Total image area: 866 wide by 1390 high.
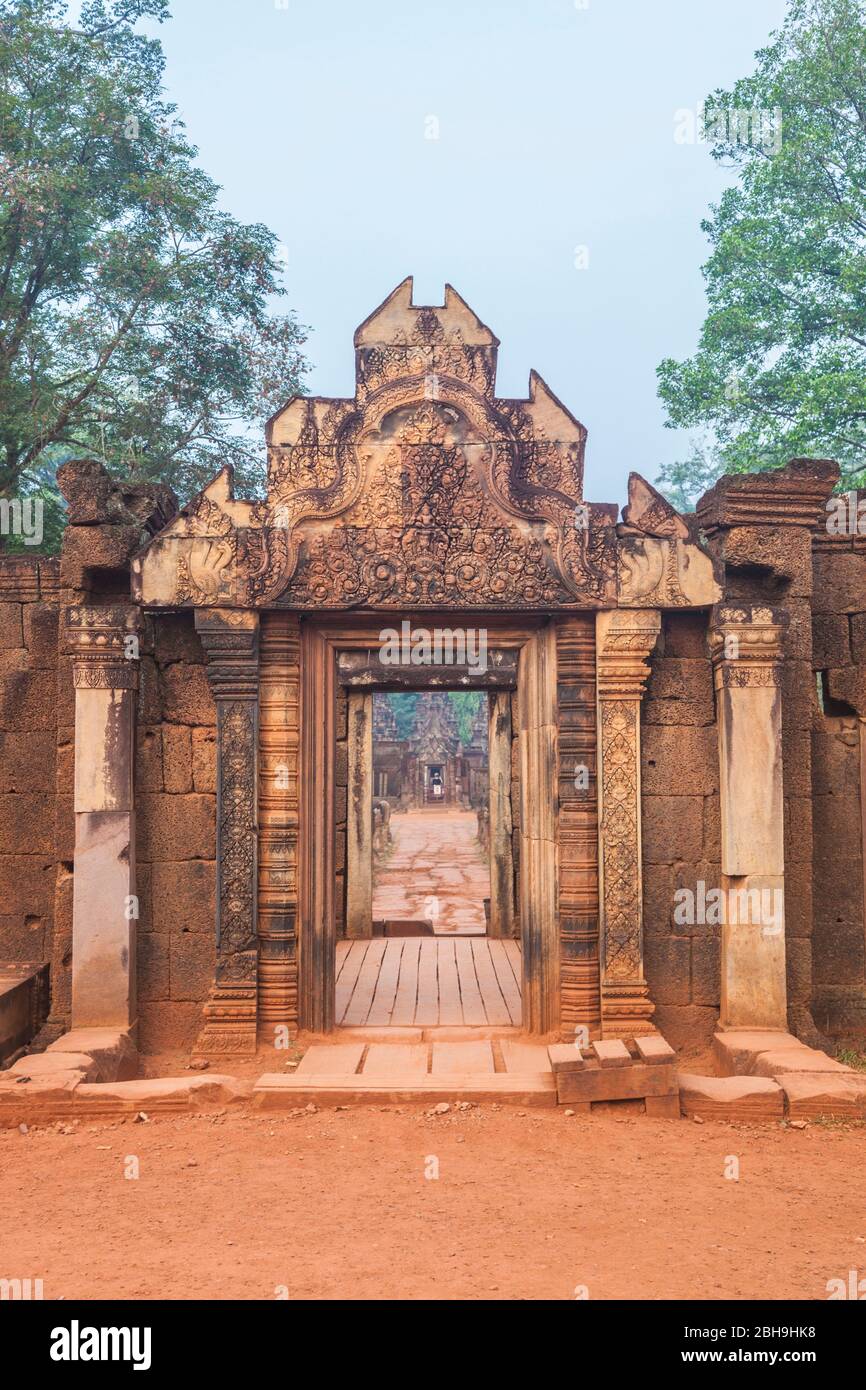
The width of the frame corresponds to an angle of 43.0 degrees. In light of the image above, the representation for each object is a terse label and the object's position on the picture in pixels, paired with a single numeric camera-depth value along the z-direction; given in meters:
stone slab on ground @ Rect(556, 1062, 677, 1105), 5.28
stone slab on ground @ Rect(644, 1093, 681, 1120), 5.26
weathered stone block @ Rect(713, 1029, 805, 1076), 5.88
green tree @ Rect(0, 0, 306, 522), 13.65
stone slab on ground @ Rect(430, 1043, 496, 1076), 5.82
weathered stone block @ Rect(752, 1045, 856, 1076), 5.56
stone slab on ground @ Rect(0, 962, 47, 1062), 6.39
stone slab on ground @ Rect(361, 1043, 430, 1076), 5.75
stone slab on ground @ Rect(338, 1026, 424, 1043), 6.53
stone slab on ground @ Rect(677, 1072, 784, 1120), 5.27
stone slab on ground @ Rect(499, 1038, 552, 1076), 5.88
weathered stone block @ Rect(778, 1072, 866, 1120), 5.24
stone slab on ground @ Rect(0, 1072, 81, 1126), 5.25
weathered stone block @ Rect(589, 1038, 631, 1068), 5.32
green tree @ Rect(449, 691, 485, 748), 44.12
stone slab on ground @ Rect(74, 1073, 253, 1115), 5.35
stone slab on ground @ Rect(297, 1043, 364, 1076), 5.84
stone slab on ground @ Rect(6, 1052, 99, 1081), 5.50
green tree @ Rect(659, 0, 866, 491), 15.46
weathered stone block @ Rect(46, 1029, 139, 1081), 5.80
